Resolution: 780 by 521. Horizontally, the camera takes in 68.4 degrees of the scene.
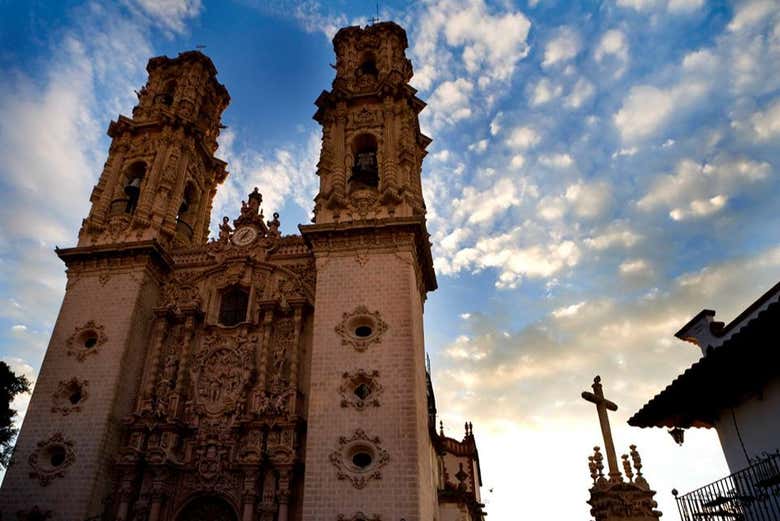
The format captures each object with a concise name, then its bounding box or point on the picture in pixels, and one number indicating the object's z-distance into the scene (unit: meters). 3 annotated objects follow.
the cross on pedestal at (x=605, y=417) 12.91
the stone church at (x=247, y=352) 16.73
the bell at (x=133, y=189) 24.92
